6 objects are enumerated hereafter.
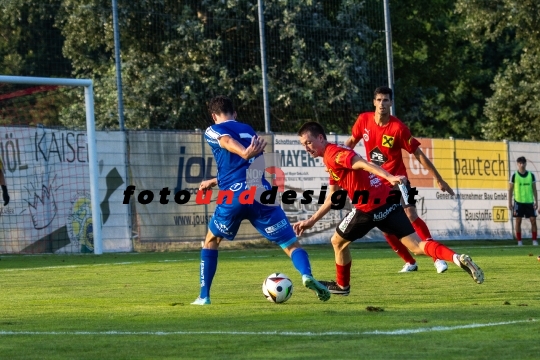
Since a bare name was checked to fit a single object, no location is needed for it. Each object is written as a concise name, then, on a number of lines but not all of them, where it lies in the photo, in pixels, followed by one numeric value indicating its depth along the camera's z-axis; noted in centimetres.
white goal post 4047
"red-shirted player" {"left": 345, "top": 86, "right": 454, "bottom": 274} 2606
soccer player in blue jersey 1925
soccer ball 1917
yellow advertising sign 5387
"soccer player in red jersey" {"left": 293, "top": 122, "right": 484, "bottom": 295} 1989
